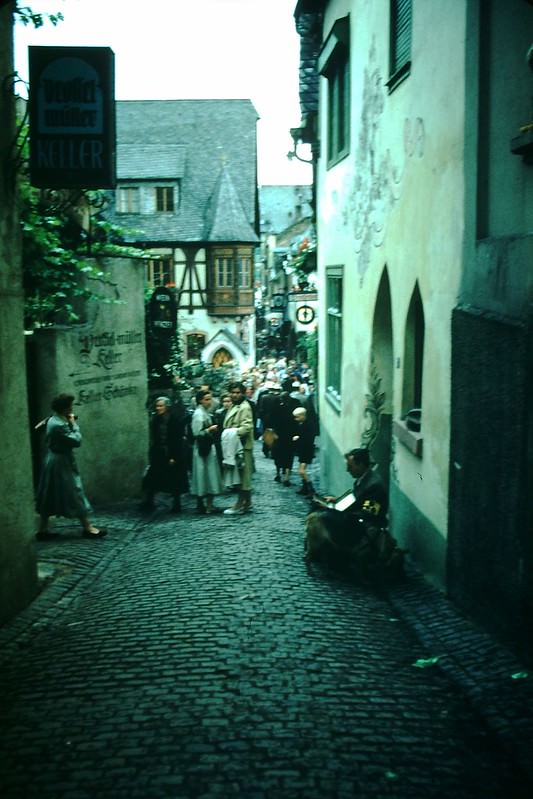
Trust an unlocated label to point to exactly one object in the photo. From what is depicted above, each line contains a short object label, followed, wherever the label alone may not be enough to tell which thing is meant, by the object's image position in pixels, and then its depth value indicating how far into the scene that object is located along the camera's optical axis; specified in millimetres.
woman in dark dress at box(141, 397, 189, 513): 12602
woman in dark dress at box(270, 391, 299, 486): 15430
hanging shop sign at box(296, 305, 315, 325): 22066
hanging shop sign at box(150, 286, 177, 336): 17000
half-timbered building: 41875
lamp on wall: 18806
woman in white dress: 12492
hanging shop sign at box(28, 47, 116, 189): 8438
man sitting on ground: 8734
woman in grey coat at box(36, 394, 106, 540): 10180
